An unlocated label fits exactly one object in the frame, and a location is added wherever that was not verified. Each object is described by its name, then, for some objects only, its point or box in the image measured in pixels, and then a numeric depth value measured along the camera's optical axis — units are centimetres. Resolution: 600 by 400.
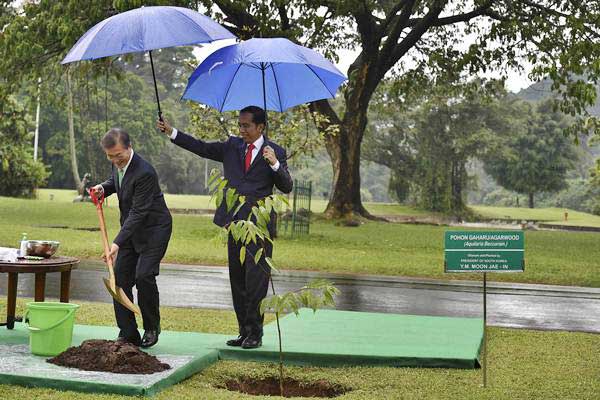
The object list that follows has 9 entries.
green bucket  754
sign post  738
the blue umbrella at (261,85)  901
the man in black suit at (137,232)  778
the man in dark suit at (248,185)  823
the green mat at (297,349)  676
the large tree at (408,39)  2475
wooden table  827
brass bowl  868
